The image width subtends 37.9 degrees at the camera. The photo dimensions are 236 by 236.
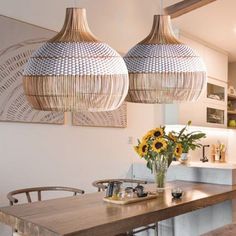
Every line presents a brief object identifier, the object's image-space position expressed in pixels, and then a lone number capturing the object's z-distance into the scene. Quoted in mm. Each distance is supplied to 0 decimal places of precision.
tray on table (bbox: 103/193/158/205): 2102
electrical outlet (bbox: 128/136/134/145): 4340
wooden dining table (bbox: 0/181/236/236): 1610
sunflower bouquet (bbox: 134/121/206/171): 2512
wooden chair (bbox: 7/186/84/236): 2341
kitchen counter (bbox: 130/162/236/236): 2768
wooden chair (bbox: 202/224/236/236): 1556
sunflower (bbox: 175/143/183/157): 2604
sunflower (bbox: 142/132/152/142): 2595
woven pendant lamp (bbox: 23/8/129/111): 1649
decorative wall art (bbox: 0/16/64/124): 3039
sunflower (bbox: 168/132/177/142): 2590
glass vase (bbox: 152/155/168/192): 2584
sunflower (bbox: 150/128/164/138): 2570
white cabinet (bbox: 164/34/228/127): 4719
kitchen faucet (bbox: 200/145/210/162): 5267
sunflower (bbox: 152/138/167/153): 2498
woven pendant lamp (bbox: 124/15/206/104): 2125
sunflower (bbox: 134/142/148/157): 2584
